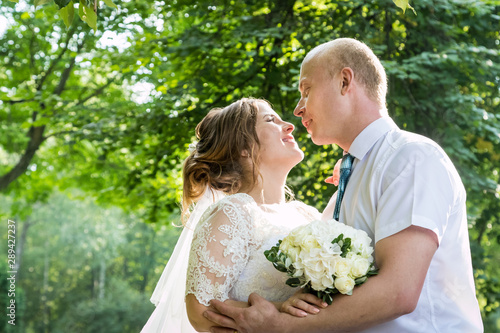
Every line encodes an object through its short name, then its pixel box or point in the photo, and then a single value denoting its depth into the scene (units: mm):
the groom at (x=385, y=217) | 1989
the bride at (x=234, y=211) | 2689
